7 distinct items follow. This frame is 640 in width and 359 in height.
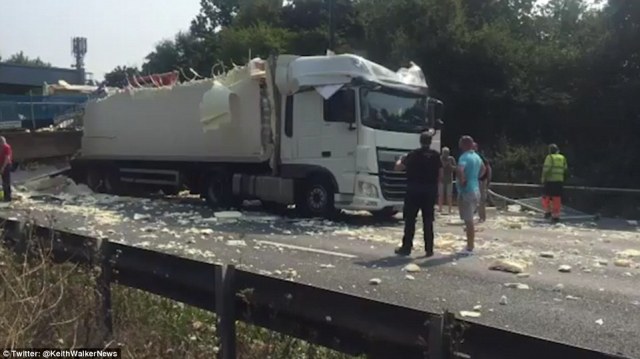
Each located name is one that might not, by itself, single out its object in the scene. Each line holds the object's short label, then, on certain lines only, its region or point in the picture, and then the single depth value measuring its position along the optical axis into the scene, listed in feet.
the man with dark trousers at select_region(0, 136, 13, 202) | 68.44
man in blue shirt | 39.75
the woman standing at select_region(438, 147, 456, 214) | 63.46
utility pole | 126.53
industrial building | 101.55
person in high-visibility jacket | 60.03
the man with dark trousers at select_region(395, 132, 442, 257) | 38.32
